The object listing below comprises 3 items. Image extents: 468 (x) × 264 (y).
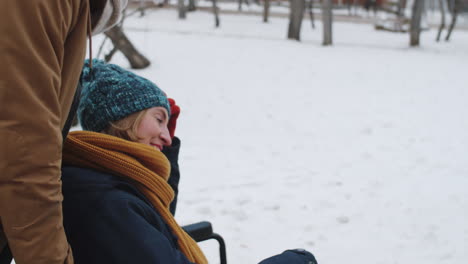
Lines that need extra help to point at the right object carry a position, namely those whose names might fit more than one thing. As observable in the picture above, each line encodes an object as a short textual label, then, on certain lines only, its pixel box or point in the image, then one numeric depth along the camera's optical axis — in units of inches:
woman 50.8
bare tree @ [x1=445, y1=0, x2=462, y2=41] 635.8
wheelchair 81.3
